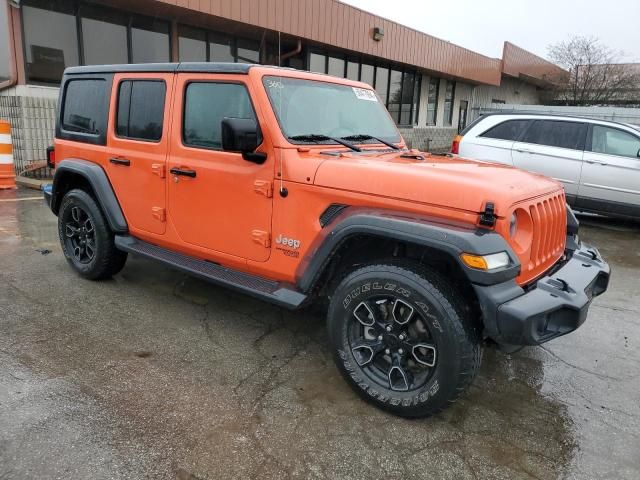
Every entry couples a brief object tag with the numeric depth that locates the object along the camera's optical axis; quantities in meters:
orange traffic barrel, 8.59
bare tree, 28.09
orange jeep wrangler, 2.50
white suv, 7.38
